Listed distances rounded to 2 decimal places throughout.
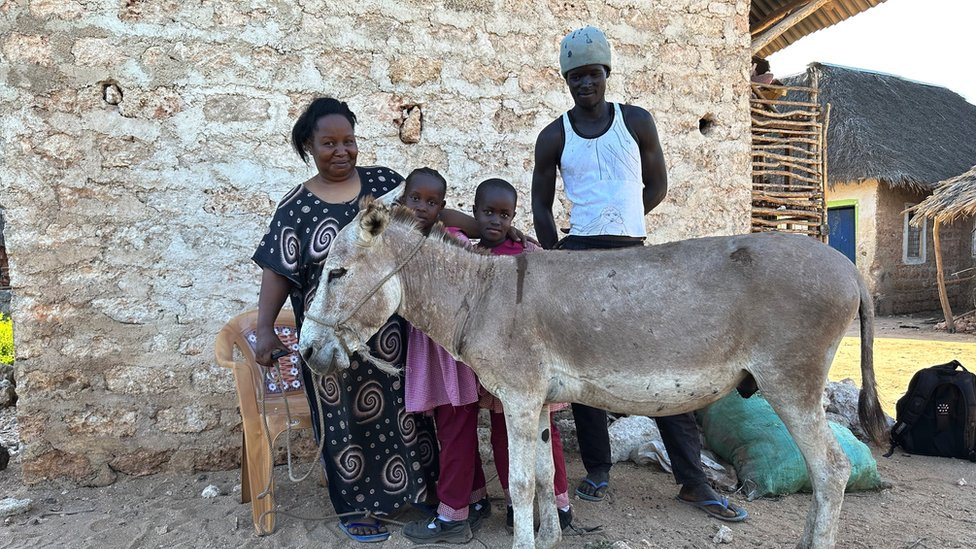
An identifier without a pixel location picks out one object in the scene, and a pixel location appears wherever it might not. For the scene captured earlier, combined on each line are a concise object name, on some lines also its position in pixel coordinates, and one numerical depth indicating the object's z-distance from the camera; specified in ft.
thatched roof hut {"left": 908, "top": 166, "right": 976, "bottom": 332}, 33.94
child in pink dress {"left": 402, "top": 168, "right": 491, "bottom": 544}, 9.37
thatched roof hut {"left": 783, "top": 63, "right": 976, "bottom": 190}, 41.63
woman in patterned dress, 9.23
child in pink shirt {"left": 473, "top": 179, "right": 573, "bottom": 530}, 9.15
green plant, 22.63
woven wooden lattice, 17.83
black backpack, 13.37
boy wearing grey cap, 9.26
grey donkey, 7.56
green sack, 11.46
